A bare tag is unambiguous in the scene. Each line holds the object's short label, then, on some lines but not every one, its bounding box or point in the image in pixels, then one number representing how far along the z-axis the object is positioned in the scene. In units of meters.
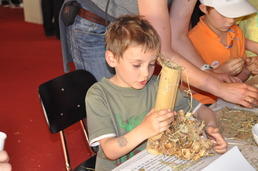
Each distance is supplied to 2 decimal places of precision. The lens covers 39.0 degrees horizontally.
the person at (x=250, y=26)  2.31
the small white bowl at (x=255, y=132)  1.25
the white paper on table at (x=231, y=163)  1.09
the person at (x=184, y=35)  1.82
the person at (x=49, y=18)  5.92
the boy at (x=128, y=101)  1.23
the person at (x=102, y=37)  1.52
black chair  1.63
